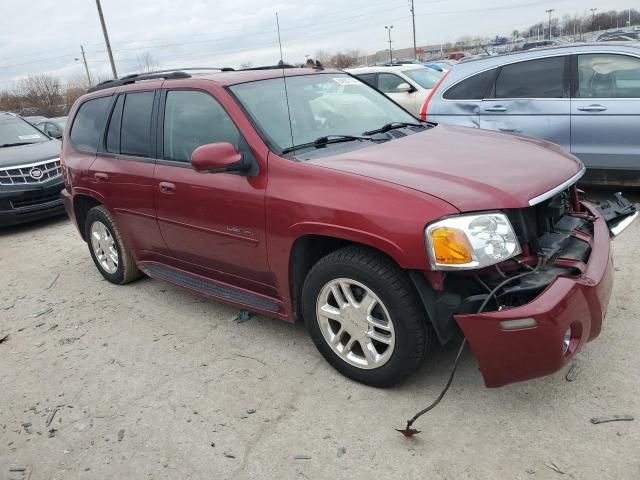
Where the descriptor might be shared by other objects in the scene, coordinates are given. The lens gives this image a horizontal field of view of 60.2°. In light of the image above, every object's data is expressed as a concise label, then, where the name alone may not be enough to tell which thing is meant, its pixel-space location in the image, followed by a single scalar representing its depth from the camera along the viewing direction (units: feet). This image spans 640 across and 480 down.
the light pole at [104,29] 85.00
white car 35.09
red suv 8.32
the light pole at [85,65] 179.75
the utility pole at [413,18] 211.00
